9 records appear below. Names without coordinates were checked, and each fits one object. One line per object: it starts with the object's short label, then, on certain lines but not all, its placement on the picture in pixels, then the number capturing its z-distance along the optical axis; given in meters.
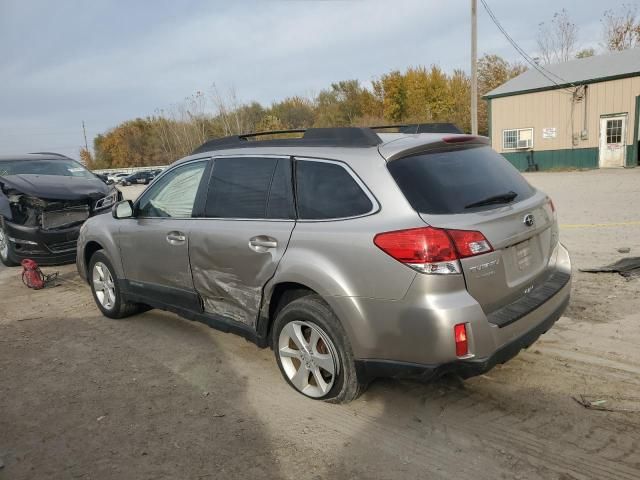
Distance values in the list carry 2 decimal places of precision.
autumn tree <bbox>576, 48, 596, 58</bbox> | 37.56
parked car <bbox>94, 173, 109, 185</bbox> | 9.41
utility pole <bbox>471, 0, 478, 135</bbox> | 18.78
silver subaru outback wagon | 2.78
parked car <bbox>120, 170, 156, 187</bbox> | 40.50
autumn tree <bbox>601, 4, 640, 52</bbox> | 33.91
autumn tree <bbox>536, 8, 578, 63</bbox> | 37.01
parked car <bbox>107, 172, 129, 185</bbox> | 46.61
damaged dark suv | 7.57
